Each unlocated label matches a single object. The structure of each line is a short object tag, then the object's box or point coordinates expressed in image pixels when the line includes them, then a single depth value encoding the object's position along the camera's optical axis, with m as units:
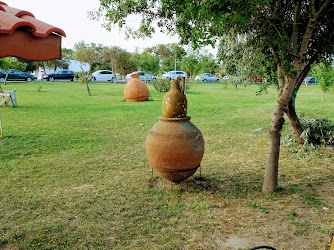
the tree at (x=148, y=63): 44.03
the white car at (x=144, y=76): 39.06
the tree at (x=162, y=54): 46.52
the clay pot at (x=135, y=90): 17.84
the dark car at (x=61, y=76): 38.87
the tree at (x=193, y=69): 33.09
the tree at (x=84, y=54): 23.27
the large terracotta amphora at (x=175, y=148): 4.73
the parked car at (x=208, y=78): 44.81
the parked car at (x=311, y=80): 44.79
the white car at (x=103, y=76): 39.16
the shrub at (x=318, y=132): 7.59
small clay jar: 4.86
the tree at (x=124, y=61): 40.31
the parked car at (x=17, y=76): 34.01
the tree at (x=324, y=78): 15.60
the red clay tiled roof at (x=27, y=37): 2.41
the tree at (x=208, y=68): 44.75
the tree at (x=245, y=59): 6.20
